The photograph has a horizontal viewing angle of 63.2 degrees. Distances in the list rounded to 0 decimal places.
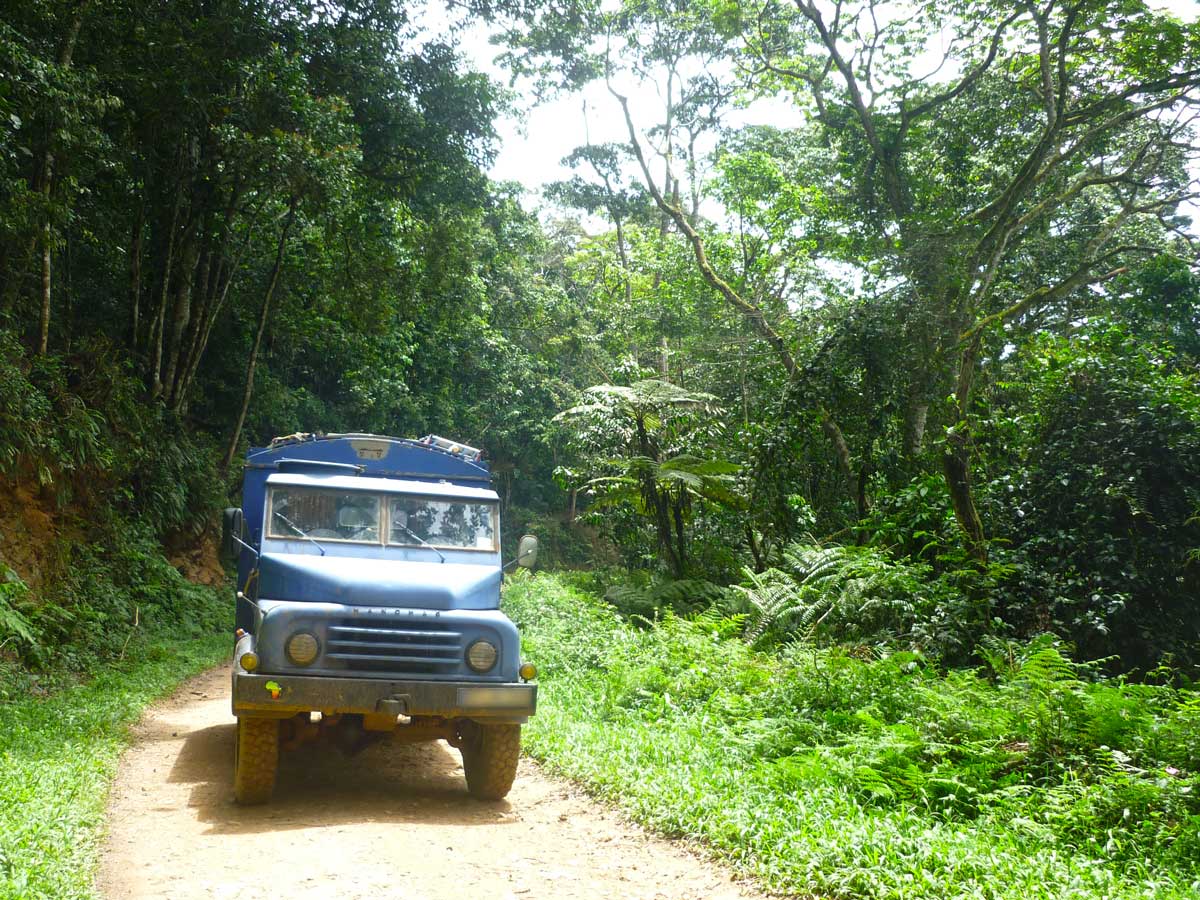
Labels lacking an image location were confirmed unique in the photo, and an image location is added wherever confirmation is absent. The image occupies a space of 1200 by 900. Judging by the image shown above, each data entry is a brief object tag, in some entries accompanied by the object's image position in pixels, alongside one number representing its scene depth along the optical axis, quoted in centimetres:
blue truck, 669
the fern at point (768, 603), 1120
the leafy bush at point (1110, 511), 949
